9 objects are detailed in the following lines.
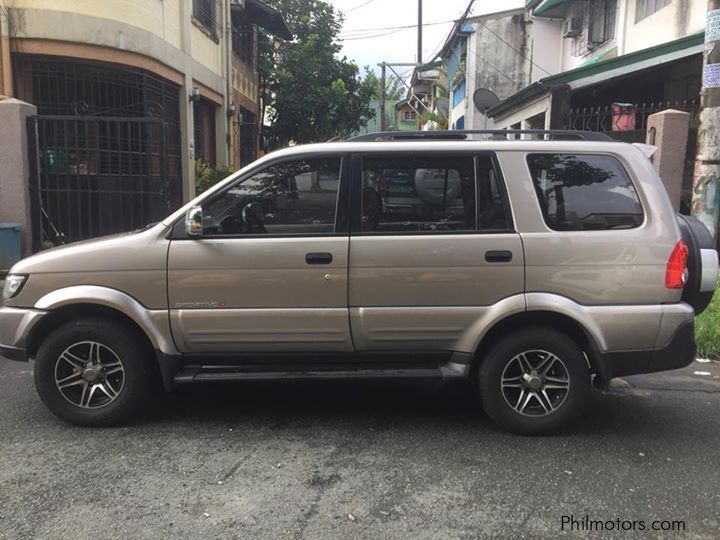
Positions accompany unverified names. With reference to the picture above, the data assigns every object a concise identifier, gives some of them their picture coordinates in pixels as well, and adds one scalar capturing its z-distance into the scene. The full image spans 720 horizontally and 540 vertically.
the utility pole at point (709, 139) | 6.91
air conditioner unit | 17.78
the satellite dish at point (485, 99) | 18.17
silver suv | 4.05
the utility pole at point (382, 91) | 31.77
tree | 23.80
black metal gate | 9.59
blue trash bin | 8.85
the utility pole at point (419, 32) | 28.28
